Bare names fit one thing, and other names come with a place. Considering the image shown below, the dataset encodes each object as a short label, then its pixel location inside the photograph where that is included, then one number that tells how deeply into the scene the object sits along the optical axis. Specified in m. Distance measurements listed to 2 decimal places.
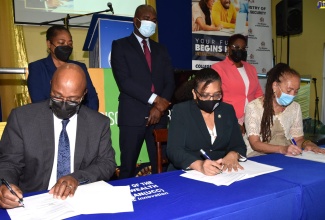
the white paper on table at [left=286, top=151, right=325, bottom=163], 1.87
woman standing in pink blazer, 3.06
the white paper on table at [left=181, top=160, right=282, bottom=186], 1.47
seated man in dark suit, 1.50
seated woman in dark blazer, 1.95
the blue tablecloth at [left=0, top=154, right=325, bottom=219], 1.14
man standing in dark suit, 2.65
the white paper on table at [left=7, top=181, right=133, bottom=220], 1.10
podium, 3.04
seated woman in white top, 2.28
